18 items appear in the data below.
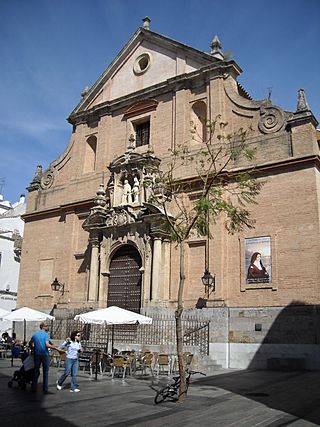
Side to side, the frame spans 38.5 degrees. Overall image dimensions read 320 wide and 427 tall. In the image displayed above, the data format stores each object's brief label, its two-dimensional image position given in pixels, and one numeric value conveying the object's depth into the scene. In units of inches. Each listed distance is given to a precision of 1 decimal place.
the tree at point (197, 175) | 773.9
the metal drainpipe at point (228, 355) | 698.4
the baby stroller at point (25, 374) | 467.2
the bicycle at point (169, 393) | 392.5
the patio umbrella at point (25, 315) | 704.4
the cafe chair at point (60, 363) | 697.0
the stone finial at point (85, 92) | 1104.8
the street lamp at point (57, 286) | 949.8
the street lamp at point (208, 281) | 738.8
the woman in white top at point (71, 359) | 470.6
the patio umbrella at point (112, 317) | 597.3
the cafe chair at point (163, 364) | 593.3
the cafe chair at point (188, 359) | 585.8
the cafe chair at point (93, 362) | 613.1
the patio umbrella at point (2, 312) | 799.8
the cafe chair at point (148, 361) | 589.9
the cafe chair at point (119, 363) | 568.7
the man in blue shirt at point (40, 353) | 450.0
